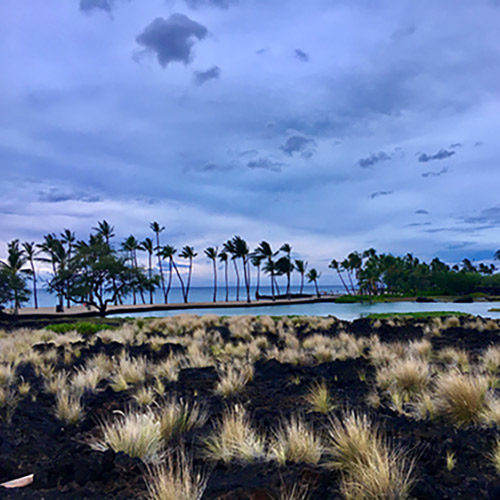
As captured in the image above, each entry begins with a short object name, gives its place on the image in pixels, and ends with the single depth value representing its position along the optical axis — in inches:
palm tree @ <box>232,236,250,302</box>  3656.5
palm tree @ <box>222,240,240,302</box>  3663.9
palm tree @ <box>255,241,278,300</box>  3722.9
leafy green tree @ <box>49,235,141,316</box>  1547.7
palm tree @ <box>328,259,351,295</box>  5078.7
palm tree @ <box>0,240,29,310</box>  1887.3
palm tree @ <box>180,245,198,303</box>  3796.8
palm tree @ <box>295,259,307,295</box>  4352.6
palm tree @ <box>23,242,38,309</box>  3427.7
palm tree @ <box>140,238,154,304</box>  3688.2
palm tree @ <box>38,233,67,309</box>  3144.7
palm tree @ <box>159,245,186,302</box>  3737.7
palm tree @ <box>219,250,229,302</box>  3868.1
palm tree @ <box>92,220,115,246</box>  3088.1
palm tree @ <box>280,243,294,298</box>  3907.0
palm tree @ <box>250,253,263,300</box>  3762.3
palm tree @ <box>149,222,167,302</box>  3694.4
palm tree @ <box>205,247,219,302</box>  3966.5
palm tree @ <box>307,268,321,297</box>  4566.9
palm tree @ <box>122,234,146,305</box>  3521.2
